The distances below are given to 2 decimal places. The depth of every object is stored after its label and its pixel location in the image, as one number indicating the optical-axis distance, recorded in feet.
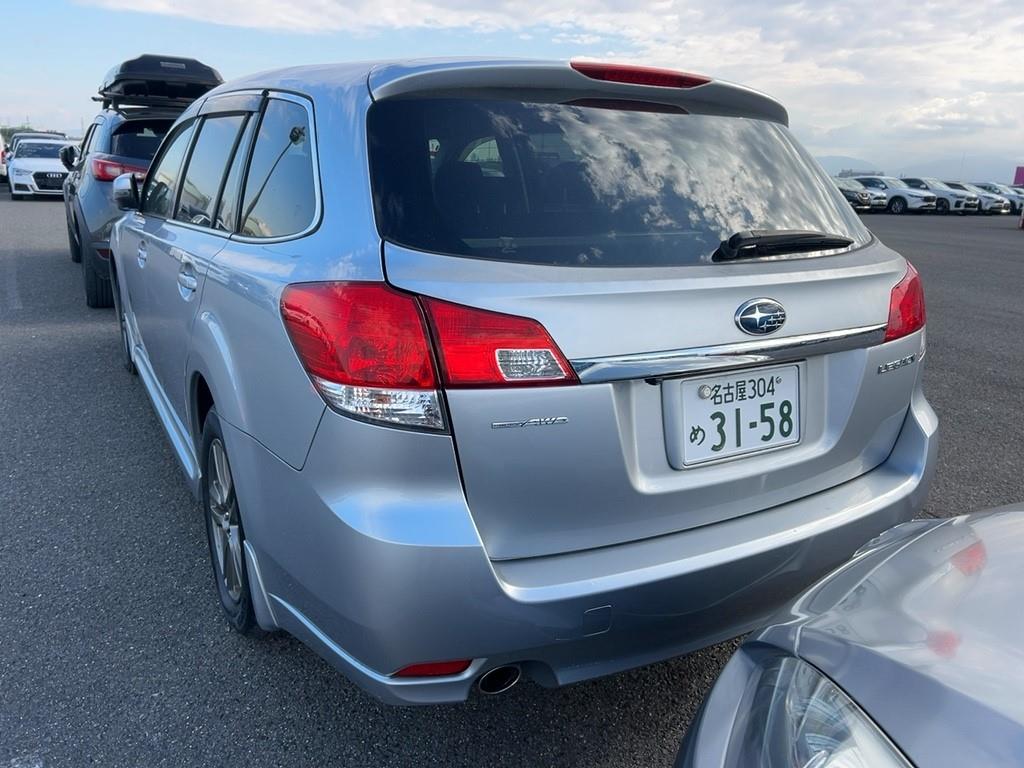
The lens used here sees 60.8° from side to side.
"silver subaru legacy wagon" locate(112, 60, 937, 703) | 6.15
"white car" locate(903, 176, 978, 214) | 117.08
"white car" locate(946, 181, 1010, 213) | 119.24
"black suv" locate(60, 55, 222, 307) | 24.78
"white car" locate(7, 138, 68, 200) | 66.64
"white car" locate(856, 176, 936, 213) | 115.14
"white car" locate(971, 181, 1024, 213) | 124.16
